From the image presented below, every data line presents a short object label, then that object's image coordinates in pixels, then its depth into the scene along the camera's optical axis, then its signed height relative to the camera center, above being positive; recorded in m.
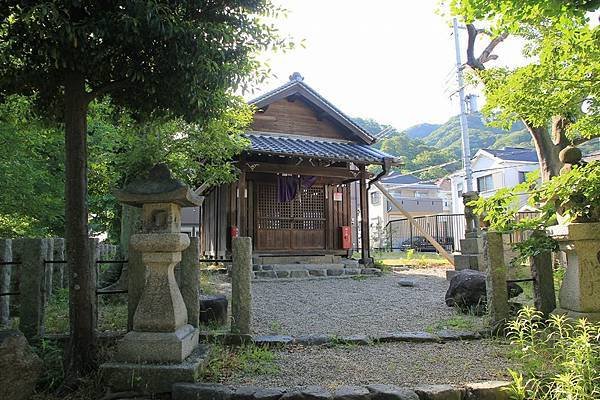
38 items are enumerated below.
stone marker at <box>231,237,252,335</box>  4.82 -0.62
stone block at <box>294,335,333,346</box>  4.95 -1.29
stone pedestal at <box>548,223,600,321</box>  4.57 -0.48
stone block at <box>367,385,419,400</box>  3.31 -1.32
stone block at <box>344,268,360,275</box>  12.61 -1.21
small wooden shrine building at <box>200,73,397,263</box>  12.58 +1.75
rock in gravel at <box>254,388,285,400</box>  3.33 -1.30
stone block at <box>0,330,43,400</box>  3.44 -1.08
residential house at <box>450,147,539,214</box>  29.20 +4.42
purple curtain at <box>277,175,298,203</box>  13.28 +1.50
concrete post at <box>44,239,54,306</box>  5.34 -0.38
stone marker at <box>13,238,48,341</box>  4.61 -0.53
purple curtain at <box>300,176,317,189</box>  13.49 +1.71
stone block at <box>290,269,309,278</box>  11.84 -1.17
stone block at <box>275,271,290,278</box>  11.67 -1.14
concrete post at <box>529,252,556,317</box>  5.28 -0.73
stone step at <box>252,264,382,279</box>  11.56 -1.17
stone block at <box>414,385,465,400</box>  3.38 -1.35
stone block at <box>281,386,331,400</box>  3.30 -1.30
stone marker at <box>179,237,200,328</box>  4.58 -0.49
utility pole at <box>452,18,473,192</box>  17.89 +5.06
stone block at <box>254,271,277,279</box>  11.51 -1.12
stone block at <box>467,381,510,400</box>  3.45 -1.38
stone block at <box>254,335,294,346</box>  4.83 -1.26
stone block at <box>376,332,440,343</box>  5.04 -1.33
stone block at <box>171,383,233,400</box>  3.41 -1.30
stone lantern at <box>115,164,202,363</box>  3.80 -0.38
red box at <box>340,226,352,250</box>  13.93 -0.18
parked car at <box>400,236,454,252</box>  21.77 -0.81
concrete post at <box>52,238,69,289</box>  7.28 -0.52
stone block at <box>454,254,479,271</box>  11.02 -0.90
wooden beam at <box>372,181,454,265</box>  13.73 +0.03
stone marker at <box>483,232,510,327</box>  5.20 -0.69
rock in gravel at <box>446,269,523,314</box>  6.66 -1.06
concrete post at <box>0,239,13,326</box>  4.97 -0.44
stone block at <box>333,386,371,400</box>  3.30 -1.31
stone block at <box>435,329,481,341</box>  5.07 -1.32
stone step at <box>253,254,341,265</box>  12.57 -0.82
